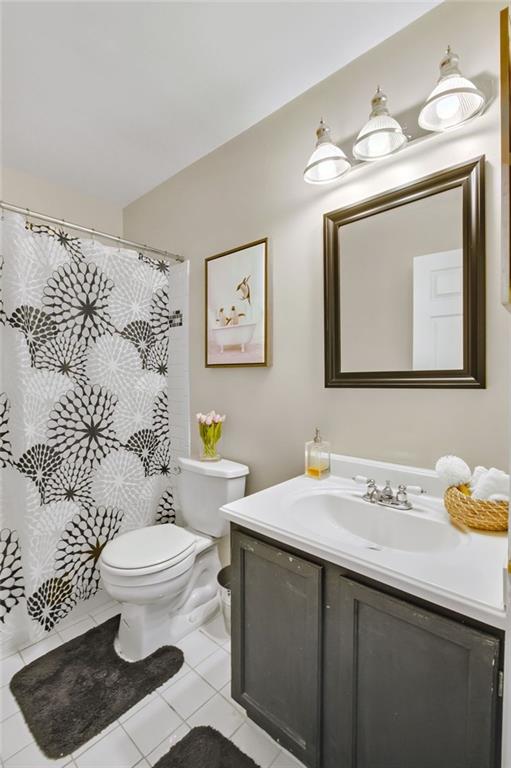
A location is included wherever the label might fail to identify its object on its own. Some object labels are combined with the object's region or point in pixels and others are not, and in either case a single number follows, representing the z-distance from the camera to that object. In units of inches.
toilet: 56.8
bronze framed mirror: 44.4
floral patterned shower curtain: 60.4
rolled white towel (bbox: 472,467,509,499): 37.9
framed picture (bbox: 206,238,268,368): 67.1
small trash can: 63.0
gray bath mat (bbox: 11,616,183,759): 47.9
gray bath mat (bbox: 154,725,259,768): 43.4
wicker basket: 36.7
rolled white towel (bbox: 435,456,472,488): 41.6
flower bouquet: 71.7
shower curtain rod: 59.7
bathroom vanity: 28.0
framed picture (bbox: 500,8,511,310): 22.0
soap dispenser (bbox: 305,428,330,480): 56.6
